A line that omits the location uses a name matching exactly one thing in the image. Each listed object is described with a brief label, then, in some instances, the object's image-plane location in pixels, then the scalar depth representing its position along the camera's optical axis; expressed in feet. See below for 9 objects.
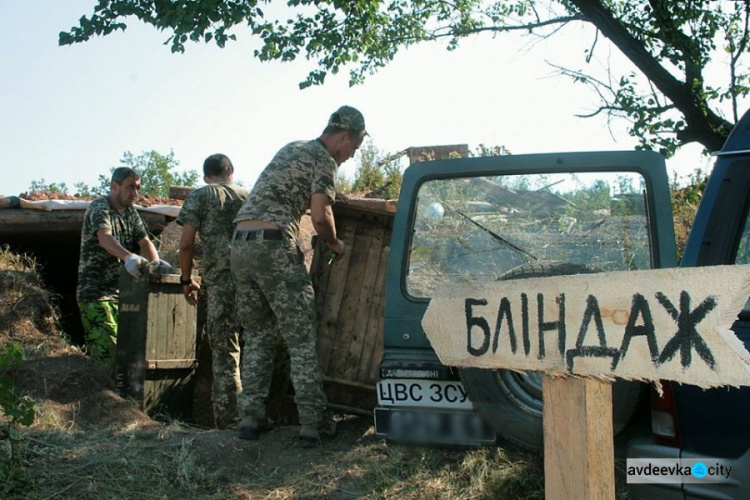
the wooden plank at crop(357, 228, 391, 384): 20.44
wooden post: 7.66
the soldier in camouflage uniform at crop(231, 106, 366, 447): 17.87
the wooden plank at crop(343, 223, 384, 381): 20.54
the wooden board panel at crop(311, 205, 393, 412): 20.49
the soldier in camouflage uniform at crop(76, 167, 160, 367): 24.04
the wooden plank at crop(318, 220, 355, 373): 20.56
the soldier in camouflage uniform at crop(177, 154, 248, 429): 21.48
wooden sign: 6.92
